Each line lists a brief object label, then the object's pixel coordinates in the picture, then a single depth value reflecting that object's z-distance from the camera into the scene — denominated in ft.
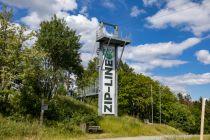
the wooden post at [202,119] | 17.86
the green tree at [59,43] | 68.94
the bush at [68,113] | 58.38
